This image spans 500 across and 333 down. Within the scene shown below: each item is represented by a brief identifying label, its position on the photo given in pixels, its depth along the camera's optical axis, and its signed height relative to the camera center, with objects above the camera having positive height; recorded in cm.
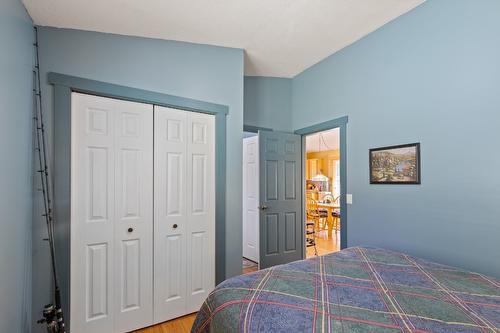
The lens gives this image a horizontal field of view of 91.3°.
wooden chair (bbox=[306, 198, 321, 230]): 586 -100
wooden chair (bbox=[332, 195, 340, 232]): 585 -123
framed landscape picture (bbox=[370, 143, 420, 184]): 208 +5
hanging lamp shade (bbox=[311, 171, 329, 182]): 751 -24
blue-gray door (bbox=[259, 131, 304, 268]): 335 -39
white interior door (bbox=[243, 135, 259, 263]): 372 -45
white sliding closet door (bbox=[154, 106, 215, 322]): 226 -40
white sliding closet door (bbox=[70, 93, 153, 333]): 194 -37
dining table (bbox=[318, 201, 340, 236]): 581 -109
